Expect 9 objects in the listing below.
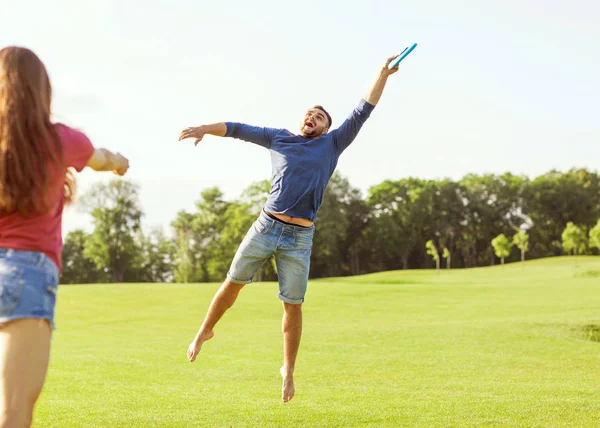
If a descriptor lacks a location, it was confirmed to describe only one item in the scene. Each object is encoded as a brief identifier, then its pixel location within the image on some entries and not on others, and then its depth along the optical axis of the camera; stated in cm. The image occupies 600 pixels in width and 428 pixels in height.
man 584
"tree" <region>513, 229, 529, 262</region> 6008
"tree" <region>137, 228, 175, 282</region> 6862
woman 296
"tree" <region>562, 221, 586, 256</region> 5772
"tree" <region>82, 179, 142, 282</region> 6412
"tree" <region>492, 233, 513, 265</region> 5859
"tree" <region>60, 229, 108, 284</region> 6691
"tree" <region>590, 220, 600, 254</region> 5331
